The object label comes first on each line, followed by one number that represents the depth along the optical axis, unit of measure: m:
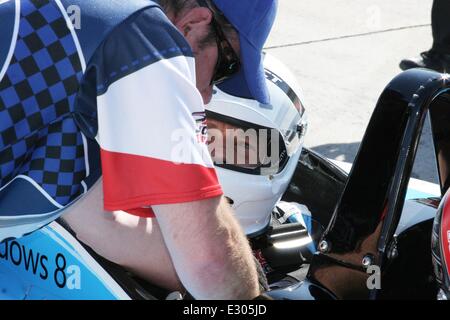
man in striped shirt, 1.85
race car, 2.06
